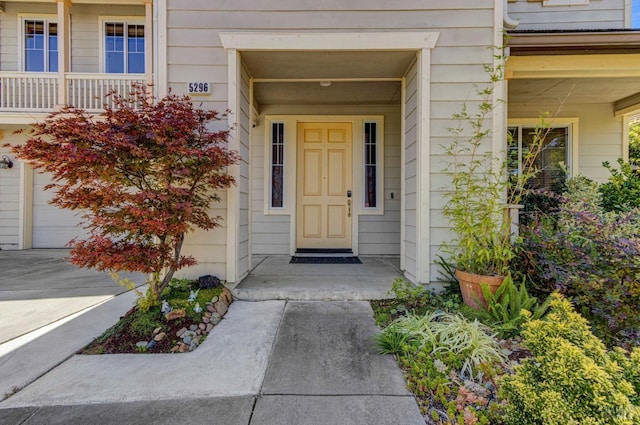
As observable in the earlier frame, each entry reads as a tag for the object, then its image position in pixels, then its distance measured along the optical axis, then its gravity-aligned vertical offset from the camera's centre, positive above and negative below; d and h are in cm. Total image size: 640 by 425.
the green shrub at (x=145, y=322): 241 -94
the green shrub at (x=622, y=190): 377 +27
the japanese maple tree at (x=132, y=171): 230 +30
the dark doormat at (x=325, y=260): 447 -78
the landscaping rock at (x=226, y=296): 295 -88
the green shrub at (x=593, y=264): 213 -44
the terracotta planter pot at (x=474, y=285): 264 -68
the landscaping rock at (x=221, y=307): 277 -93
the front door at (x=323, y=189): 509 +34
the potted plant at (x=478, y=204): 275 +6
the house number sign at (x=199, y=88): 319 +128
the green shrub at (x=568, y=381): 108 -66
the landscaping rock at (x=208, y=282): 301 -75
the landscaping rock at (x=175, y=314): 253 -90
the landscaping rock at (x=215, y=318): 264 -98
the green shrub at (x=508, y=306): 230 -77
